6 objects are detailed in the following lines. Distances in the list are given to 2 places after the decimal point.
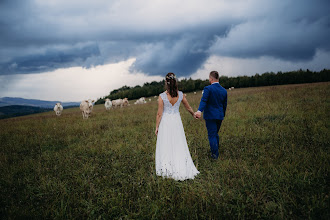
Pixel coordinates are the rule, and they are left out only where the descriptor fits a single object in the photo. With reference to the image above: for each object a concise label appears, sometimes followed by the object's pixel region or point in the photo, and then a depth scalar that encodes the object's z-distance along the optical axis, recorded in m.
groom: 5.20
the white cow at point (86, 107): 17.29
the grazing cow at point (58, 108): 24.58
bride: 4.60
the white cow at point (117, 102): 32.62
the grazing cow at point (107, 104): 29.77
